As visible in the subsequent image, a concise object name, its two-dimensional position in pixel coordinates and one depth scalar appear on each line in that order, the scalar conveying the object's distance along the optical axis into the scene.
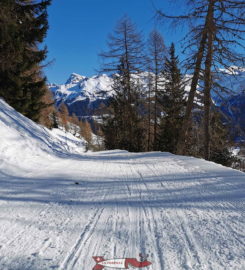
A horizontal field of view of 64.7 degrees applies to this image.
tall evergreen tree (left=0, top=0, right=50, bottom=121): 9.08
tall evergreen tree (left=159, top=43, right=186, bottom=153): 17.92
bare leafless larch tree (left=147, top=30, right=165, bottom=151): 16.94
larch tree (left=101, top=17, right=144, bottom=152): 15.84
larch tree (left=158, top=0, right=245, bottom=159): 7.46
